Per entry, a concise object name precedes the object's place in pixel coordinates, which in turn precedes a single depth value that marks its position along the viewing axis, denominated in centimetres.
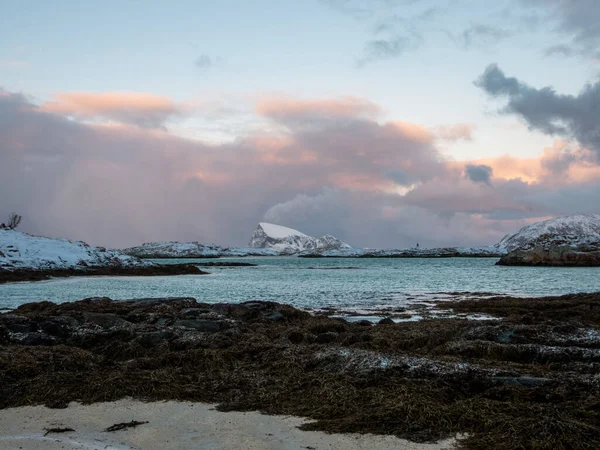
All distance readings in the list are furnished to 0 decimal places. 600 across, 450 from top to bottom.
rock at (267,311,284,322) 1617
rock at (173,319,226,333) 1266
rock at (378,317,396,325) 1563
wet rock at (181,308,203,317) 1502
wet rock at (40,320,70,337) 1166
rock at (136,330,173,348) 1062
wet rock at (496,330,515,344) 1042
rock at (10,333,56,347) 1092
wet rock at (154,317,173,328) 1350
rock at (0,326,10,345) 1092
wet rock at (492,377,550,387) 684
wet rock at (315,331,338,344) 1153
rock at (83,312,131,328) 1274
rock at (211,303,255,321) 1650
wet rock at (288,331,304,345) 1188
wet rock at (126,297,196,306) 1956
